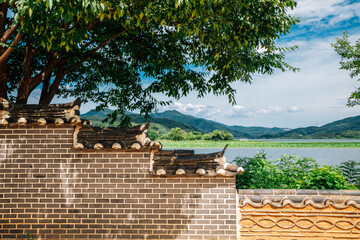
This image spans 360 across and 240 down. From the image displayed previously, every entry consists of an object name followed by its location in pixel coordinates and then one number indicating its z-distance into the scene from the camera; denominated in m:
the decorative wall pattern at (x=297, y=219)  4.55
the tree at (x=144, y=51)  4.92
